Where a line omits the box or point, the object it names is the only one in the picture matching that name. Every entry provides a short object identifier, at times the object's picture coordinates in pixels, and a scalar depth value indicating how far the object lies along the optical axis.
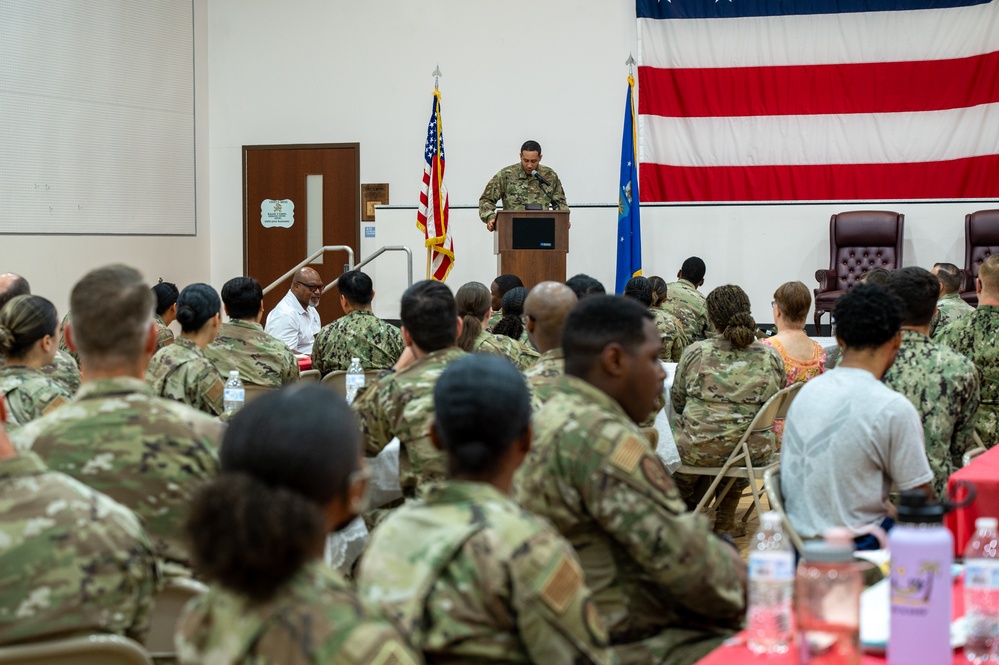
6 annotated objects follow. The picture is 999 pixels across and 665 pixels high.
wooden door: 12.50
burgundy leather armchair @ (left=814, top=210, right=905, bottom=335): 10.12
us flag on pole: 10.12
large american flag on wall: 10.51
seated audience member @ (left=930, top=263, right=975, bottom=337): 6.68
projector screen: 10.72
